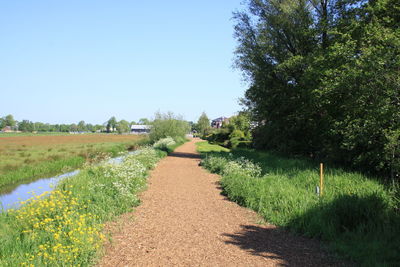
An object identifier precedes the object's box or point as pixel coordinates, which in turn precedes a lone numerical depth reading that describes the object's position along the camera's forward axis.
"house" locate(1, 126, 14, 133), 141.12
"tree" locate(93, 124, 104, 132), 193.62
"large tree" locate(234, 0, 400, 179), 9.38
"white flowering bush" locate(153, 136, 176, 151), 29.20
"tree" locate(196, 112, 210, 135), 88.06
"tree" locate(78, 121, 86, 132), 191.73
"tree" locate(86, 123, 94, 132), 198.75
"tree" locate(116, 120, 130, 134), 146.00
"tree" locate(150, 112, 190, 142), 45.31
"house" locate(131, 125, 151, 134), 155.27
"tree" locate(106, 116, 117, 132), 176.24
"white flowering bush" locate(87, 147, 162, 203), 9.13
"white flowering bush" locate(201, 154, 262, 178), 12.34
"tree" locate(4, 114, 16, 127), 147.62
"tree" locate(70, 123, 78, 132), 185.25
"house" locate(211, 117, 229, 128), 120.00
